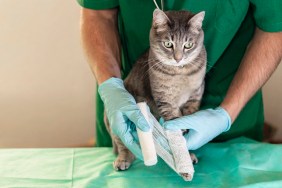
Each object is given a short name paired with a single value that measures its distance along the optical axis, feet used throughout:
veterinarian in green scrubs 3.76
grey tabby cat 3.53
